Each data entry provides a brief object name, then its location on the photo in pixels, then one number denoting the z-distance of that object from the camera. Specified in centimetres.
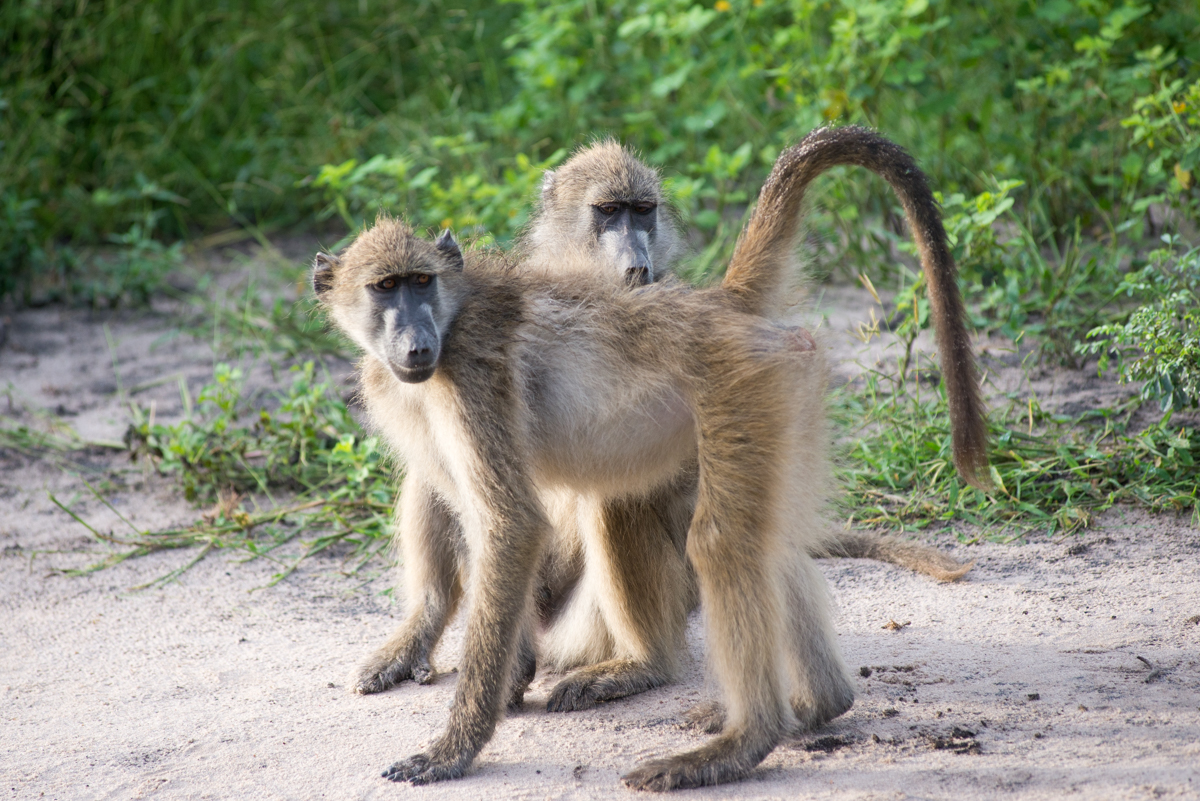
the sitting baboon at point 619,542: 690
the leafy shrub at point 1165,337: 787
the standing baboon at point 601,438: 584
